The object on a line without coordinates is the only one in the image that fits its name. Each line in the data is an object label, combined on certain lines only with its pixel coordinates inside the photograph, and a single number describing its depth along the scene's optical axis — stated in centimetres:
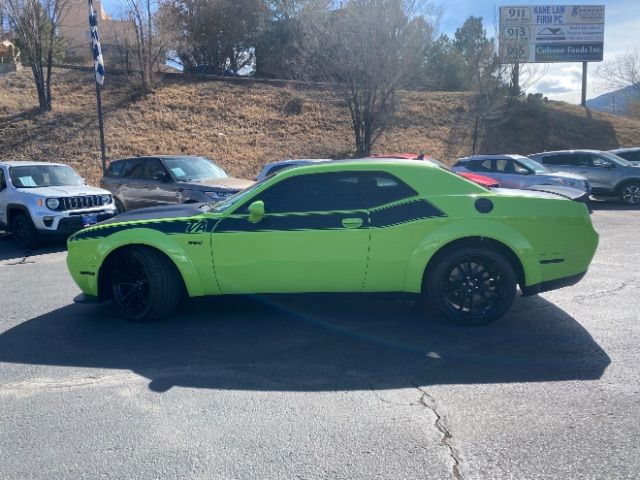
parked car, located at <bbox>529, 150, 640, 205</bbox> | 1557
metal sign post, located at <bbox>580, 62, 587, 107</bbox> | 3384
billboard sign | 3093
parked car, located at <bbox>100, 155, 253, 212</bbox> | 1138
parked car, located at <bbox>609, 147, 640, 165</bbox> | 1795
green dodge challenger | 533
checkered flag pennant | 1644
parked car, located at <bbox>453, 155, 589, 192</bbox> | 1408
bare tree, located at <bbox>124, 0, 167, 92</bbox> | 2735
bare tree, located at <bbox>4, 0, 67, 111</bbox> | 2319
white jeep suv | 1060
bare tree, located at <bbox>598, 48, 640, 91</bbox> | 4109
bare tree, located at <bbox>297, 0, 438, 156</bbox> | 2244
